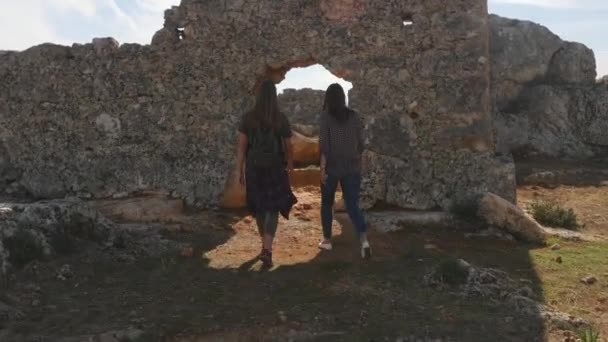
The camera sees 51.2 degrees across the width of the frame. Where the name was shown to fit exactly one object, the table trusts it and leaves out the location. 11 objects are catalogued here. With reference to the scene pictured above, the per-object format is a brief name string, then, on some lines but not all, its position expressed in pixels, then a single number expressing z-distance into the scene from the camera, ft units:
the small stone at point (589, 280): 16.66
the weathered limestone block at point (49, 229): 16.39
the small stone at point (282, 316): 13.37
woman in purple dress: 17.42
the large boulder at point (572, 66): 49.67
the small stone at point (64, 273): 16.12
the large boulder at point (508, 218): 21.42
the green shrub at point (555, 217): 24.26
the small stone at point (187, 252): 19.08
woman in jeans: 18.38
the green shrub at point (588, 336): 11.53
